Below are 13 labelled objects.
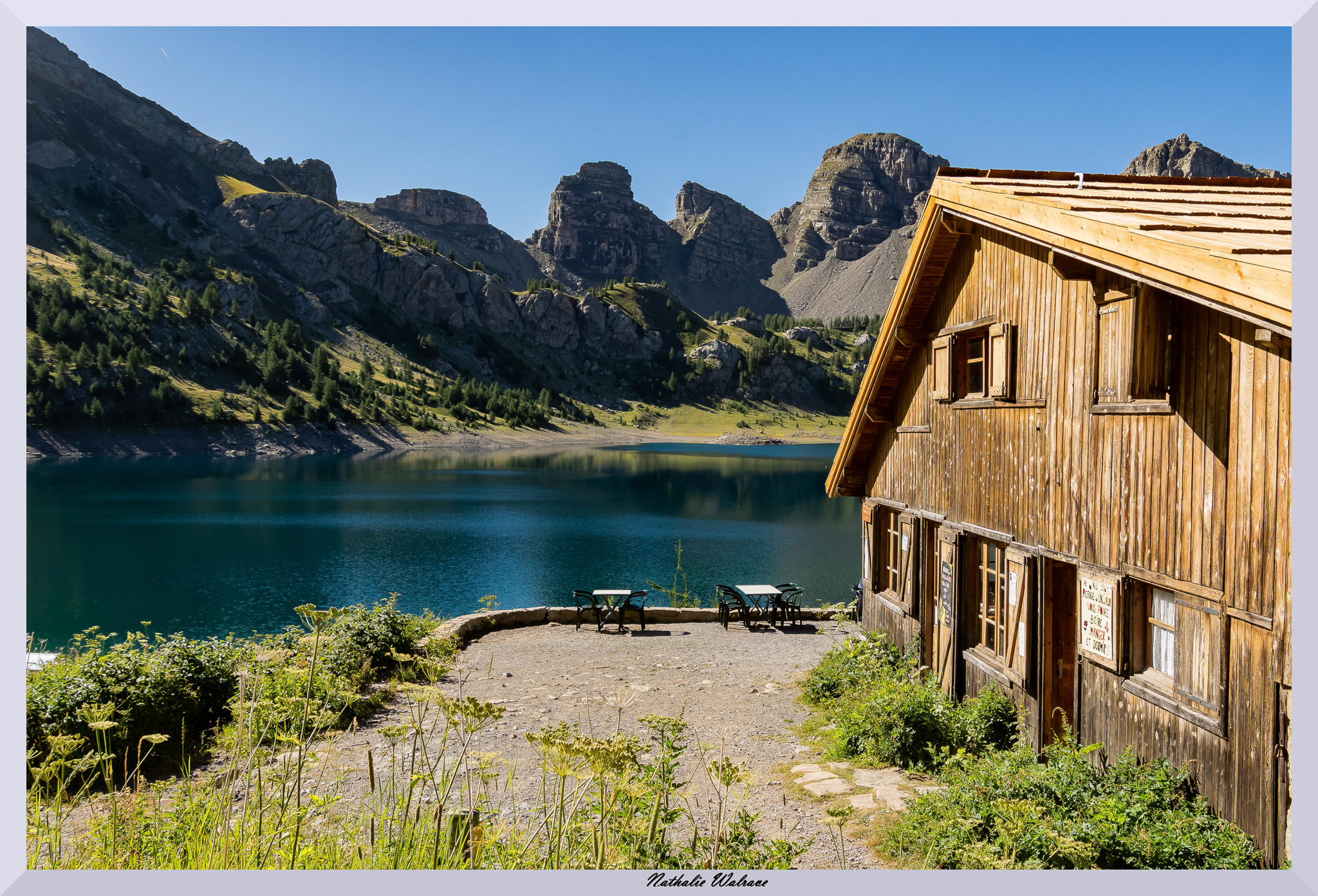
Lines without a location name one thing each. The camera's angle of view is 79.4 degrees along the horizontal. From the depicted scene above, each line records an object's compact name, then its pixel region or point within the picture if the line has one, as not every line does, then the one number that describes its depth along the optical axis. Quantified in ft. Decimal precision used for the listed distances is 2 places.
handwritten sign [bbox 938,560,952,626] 32.42
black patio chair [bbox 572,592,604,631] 55.55
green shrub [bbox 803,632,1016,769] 27.66
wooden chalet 16.79
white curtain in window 20.54
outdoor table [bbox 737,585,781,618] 58.08
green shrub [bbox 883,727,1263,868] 17.19
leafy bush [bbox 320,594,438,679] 37.22
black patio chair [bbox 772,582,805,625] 57.93
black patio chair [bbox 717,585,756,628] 57.67
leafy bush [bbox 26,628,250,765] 26.22
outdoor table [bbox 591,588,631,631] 55.47
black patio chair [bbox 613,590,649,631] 54.95
